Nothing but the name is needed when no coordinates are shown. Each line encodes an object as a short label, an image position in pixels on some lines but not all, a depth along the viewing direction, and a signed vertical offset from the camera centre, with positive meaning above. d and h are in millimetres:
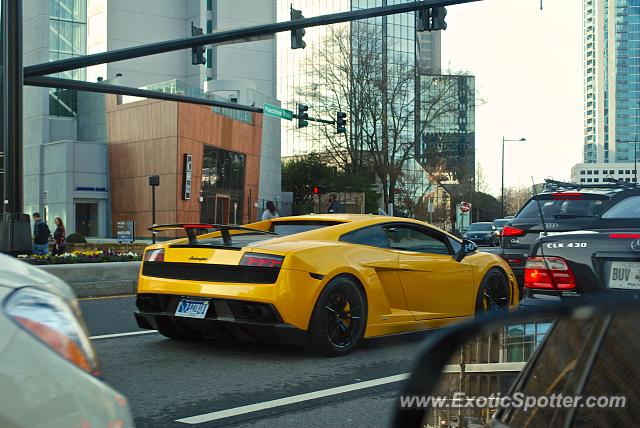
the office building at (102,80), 52781 +11200
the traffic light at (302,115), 25973 +3351
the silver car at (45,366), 2070 -432
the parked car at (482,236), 37719 -1036
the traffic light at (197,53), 17661 +3760
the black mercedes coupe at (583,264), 4988 -336
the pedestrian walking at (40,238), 23703 -742
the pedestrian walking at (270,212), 18956 +57
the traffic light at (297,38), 17141 +3925
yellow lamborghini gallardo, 6571 -613
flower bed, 15680 -968
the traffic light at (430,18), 15688 +4019
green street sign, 25436 +3460
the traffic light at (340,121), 28594 +3472
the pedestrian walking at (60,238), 26750 -856
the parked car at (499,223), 33756 -370
